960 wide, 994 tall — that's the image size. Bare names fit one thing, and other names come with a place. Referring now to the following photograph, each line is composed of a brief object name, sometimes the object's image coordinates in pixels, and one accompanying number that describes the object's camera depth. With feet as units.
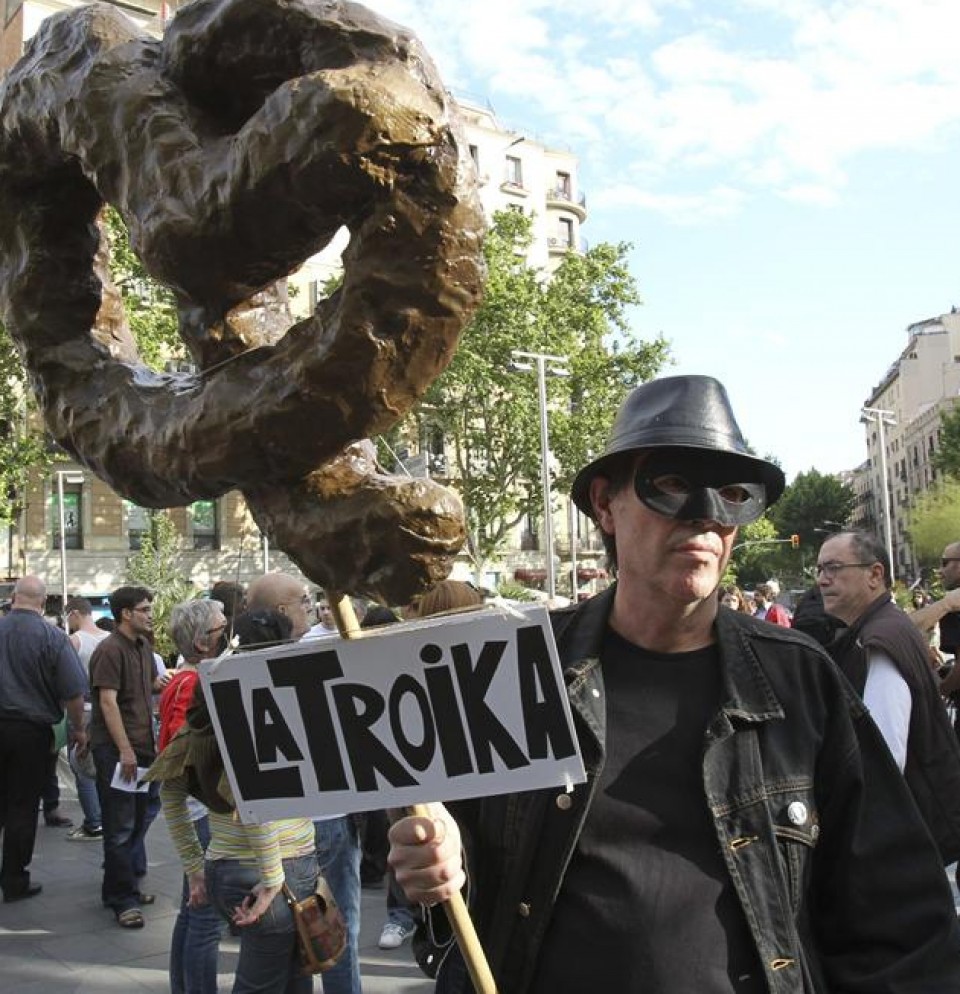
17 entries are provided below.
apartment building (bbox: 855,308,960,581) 239.30
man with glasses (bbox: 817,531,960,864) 11.72
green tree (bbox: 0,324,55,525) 69.92
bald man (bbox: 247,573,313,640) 15.20
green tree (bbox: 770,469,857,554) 261.24
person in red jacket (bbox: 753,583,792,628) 39.04
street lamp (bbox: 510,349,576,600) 89.97
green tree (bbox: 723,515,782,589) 240.53
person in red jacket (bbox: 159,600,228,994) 13.20
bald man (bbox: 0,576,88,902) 22.02
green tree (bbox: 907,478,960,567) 166.20
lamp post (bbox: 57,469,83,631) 113.23
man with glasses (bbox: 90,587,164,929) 20.20
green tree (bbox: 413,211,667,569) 107.45
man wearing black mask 5.76
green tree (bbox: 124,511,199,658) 79.51
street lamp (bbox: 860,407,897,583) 117.08
